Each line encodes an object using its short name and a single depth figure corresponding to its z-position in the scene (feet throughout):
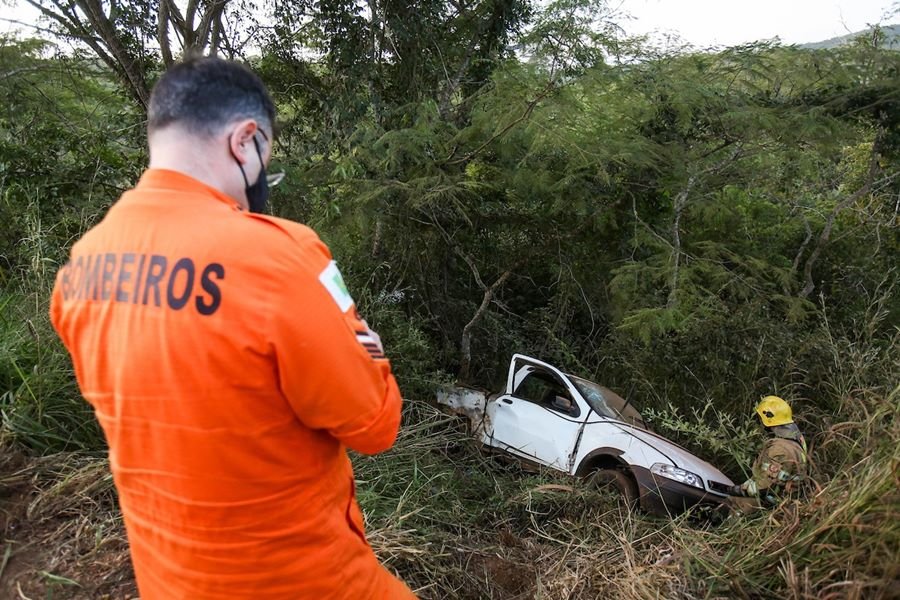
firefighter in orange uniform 3.51
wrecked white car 16.49
